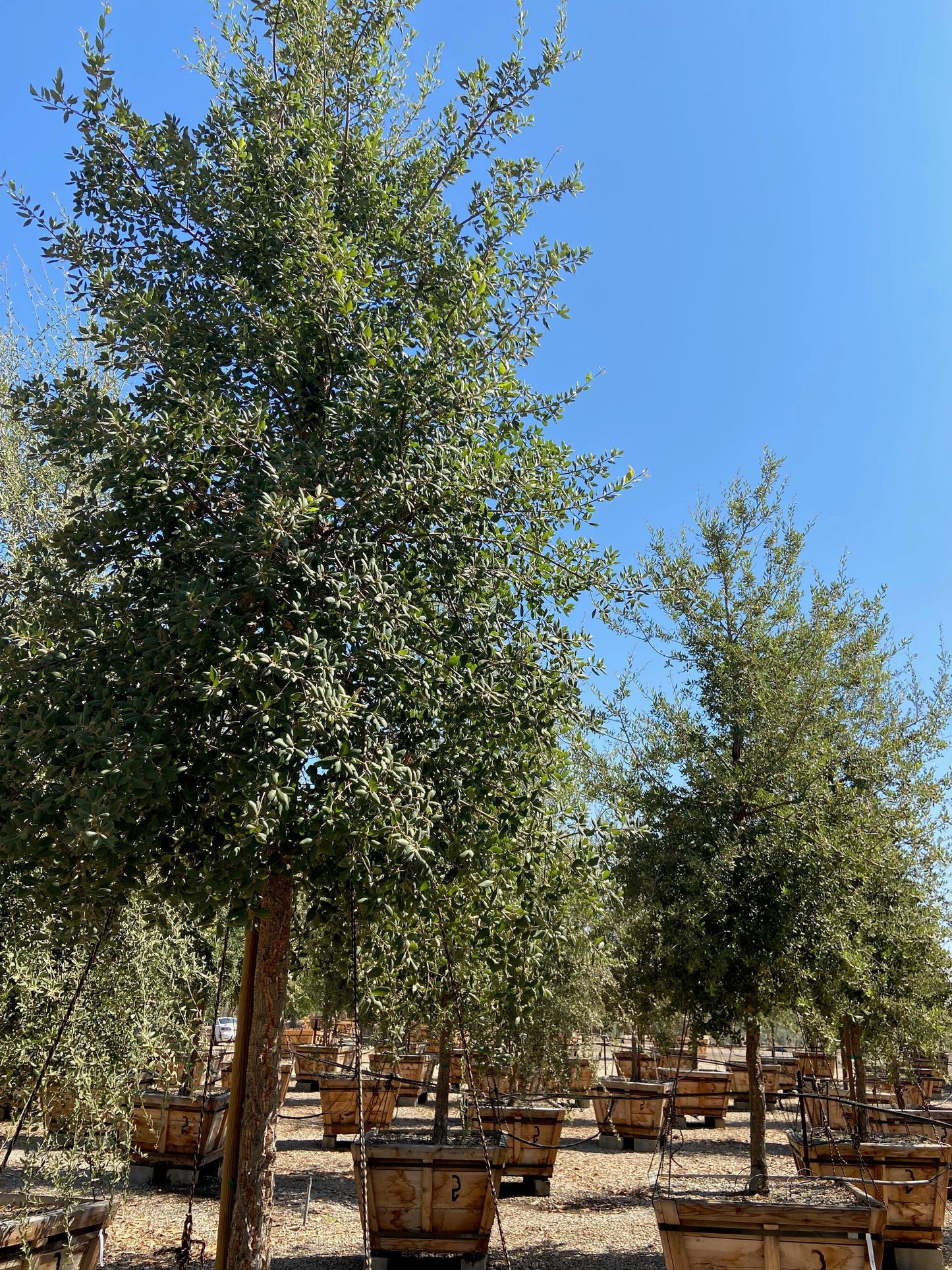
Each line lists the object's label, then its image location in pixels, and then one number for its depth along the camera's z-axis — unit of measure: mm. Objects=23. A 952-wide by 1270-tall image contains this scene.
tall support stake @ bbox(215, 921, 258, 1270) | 6078
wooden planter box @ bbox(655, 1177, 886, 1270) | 7320
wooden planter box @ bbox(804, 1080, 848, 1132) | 15761
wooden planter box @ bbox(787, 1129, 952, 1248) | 10531
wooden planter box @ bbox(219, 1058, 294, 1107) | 17078
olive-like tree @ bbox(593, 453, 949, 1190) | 9695
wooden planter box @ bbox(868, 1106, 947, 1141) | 14477
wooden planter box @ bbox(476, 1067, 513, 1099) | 11242
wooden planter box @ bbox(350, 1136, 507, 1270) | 9344
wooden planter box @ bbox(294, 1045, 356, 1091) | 19138
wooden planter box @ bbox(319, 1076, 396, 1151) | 16312
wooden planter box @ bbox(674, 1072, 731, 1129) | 21891
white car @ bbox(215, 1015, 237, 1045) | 34438
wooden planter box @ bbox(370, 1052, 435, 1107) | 21844
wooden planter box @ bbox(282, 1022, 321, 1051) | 29181
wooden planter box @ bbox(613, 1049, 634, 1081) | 21748
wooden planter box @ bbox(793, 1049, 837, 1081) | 18039
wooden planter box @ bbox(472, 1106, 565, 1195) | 14164
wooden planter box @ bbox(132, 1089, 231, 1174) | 12711
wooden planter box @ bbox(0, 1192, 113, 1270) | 6215
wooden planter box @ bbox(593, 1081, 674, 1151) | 18828
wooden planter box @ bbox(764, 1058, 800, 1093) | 25094
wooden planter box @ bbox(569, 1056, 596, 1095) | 15008
